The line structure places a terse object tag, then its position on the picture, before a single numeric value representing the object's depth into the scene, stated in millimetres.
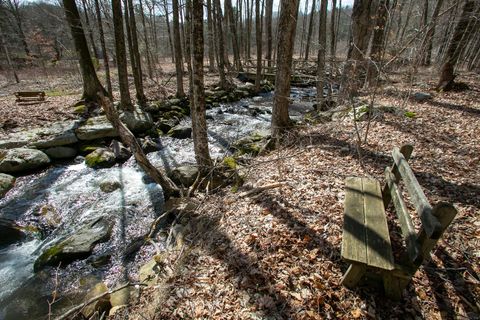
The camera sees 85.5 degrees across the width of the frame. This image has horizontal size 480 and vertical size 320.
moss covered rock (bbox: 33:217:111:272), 4898
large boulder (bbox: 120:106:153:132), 11031
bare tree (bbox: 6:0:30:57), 25308
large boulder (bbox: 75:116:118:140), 9749
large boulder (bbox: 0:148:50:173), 7754
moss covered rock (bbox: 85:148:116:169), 8703
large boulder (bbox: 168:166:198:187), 6762
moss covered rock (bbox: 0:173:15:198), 7031
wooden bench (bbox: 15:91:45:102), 12161
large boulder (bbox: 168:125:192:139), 11117
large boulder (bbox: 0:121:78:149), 8688
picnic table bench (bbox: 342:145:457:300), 2212
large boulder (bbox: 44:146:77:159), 8938
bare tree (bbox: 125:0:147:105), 12091
